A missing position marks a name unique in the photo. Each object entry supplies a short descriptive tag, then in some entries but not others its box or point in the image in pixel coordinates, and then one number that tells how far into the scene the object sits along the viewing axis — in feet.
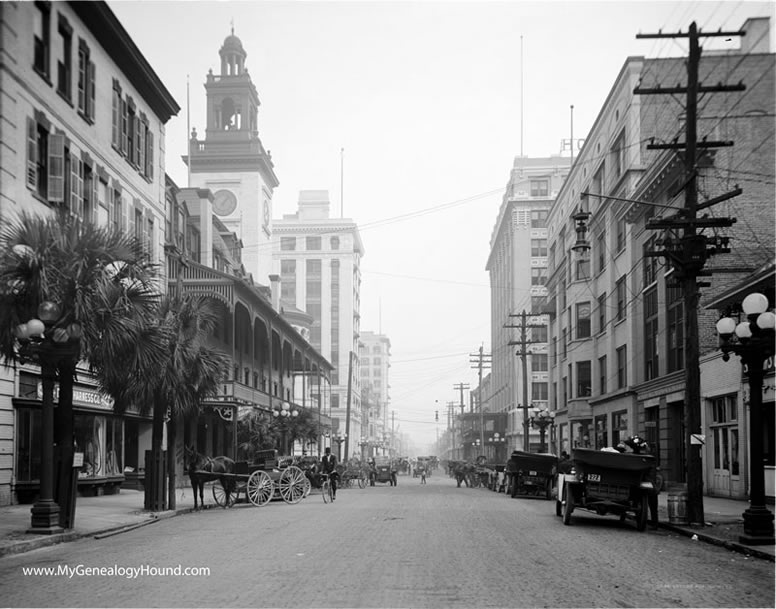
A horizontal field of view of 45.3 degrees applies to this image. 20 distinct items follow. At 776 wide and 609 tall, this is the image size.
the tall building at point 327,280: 461.78
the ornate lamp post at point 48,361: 55.16
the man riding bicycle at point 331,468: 101.24
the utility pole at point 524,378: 178.29
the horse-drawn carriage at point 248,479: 87.66
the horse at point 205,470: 86.22
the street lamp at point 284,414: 151.74
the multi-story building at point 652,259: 113.70
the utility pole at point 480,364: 286.87
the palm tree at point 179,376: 76.95
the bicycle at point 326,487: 99.05
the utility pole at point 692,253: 65.46
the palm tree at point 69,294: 56.18
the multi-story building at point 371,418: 468.75
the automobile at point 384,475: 178.51
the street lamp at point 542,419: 159.02
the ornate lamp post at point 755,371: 53.11
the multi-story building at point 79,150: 76.38
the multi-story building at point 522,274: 310.04
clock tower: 304.30
